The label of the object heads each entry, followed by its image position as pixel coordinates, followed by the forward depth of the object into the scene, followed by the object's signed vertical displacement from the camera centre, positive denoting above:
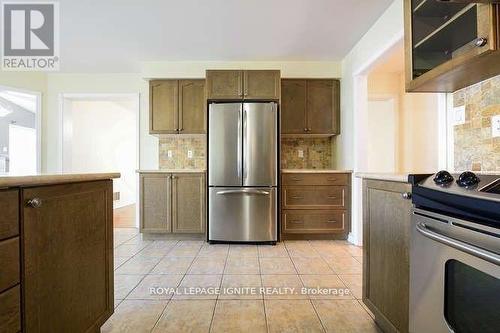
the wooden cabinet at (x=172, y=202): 3.51 -0.43
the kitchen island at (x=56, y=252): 0.89 -0.33
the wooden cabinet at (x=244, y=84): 3.44 +1.04
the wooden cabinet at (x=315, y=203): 3.48 -0.45
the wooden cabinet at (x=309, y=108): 3.78 +0.80
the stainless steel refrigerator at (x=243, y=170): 3.33 -0.02
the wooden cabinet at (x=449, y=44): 1.16 +0.62
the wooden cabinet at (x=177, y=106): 3.79 +0.84
